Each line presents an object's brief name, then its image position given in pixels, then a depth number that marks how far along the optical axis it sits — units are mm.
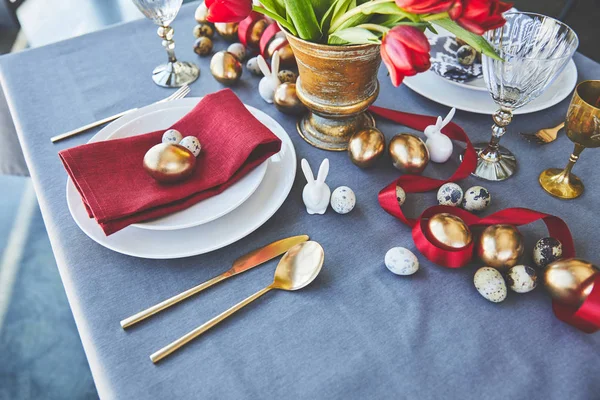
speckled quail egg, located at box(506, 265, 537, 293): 428
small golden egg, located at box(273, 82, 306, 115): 611
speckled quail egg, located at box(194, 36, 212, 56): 746
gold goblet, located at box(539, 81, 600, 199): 470
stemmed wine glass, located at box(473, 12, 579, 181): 476
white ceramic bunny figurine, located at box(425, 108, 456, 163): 557
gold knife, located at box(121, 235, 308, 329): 419
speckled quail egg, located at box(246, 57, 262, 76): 697
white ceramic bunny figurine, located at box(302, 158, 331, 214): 481
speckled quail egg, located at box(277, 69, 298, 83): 663
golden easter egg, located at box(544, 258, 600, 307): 403
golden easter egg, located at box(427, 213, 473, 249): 446
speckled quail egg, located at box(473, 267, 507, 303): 426
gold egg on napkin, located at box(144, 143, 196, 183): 478
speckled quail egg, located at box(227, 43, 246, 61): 724
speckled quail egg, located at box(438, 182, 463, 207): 504
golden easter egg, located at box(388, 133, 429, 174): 535
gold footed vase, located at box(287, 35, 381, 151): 490
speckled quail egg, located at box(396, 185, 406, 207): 502
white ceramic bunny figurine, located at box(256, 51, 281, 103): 626
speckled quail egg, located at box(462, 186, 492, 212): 501
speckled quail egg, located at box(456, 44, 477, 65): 667
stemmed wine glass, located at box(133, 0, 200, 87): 637
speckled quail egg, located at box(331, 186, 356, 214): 501
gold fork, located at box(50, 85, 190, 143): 607
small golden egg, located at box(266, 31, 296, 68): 681
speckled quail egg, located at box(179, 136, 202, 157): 514
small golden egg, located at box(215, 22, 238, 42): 747
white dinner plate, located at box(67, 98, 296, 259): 457
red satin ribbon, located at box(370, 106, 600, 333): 397
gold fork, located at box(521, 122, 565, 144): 591
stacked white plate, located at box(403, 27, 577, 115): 616
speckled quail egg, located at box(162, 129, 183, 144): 530
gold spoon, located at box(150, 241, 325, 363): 420
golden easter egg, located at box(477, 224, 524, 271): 438
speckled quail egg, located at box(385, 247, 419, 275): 447
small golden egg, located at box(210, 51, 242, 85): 675
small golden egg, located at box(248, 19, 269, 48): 721
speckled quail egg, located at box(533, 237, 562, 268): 448
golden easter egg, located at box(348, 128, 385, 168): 540
